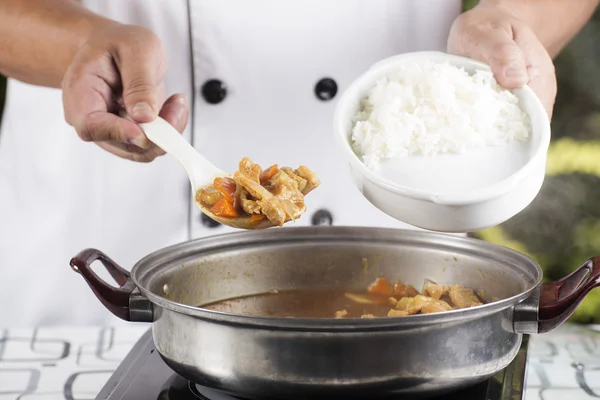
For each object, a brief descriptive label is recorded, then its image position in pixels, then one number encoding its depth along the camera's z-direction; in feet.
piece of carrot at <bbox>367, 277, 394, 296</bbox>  4.13
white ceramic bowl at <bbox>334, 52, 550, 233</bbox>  3.68
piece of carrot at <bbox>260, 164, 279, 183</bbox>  3.88
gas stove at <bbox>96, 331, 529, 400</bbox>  3.69
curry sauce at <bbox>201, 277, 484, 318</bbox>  3.98
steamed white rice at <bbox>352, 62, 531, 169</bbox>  3.79
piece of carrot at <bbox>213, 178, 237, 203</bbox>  3.83
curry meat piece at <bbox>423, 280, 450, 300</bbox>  4.01
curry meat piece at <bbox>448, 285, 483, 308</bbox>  3.95
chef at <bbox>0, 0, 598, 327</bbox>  4.32
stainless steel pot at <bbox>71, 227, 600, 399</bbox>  3.52
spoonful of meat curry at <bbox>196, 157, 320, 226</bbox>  3.79
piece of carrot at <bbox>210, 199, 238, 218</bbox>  3.81
